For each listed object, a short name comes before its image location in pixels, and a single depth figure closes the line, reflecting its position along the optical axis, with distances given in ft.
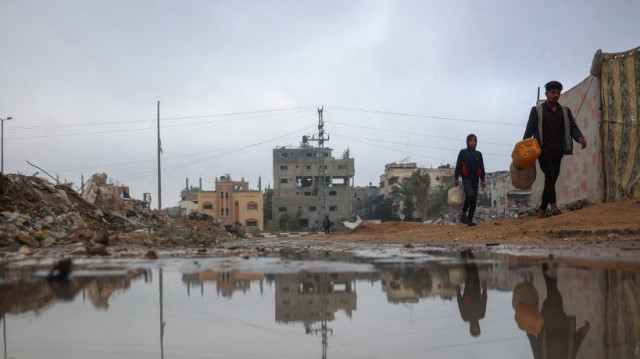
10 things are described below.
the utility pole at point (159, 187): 128.28
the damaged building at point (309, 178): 256.32
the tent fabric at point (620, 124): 32.30
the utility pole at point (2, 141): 134.06
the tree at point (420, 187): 215.10
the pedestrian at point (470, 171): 37.63
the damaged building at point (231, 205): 251.39
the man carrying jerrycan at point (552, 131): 28.99
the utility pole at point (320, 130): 174.19
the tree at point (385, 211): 262.26
